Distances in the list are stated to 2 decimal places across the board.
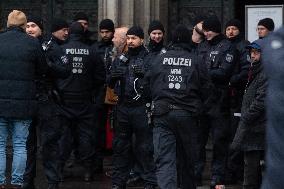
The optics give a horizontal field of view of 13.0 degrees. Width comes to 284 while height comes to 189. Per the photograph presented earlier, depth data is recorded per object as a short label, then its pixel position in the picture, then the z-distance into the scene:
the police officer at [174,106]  12.27
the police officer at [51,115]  13.69
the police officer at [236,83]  14.66
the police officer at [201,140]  14.48
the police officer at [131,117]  13.95
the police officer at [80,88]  15.22
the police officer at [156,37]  14.76
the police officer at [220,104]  14.51
